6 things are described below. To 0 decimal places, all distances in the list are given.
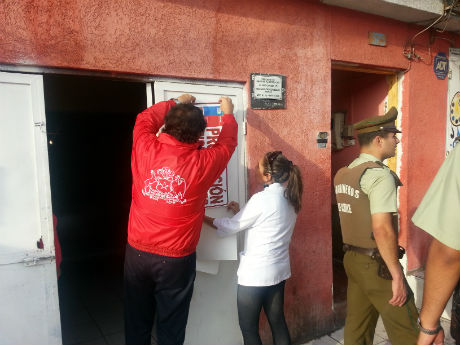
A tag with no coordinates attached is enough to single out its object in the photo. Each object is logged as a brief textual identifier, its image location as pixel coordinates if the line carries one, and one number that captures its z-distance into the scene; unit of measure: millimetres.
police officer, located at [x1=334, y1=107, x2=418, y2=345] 2160
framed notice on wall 2971
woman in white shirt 2326
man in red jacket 2090
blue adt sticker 4043
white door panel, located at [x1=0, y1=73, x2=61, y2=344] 2189
